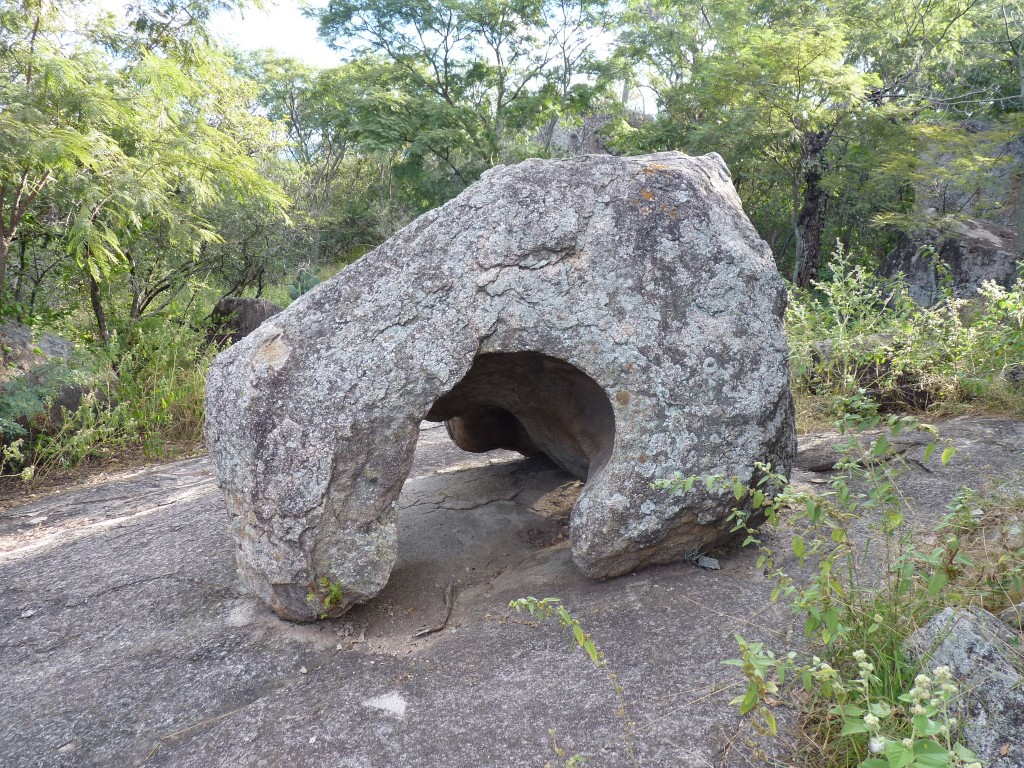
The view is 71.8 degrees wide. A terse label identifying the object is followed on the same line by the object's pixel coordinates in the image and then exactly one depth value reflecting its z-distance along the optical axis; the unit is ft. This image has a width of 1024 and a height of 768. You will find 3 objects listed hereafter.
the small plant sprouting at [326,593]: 8.86
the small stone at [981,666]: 5.50
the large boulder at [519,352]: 8.68
